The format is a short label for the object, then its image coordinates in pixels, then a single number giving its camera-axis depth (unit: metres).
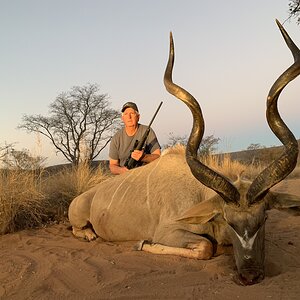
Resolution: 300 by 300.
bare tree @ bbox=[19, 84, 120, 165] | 21.31
